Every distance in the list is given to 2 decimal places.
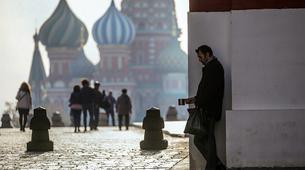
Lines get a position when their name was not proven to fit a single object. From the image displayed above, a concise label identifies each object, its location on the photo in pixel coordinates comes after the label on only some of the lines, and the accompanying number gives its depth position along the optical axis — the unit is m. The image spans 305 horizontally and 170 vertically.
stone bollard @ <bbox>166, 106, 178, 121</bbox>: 43.34
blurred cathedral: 135.25
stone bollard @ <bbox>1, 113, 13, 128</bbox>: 38.41
